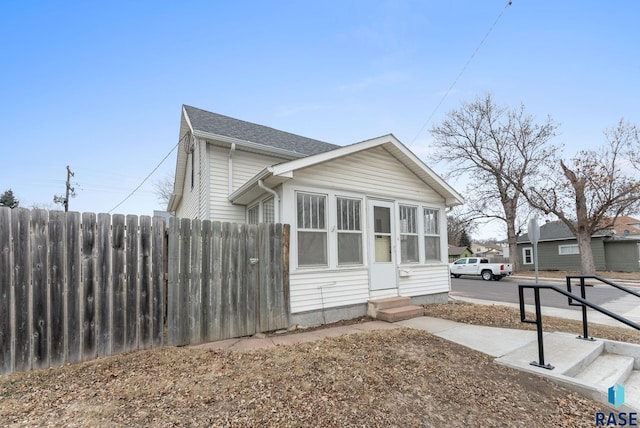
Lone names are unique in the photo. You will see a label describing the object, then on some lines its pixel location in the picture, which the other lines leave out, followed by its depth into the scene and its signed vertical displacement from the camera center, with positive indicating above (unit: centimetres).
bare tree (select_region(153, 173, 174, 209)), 3122 +591
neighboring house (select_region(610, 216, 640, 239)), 2452 +51
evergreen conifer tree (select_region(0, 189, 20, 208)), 3114 +508
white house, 586 +76
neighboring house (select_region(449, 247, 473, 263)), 4203 -226
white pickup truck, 1892 -222
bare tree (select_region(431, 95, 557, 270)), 2171 +677
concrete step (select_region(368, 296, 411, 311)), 639 -144
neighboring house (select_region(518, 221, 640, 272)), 2197 -141
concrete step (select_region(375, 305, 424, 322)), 602 -159
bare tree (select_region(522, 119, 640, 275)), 1836 +276
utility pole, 2547 +495
